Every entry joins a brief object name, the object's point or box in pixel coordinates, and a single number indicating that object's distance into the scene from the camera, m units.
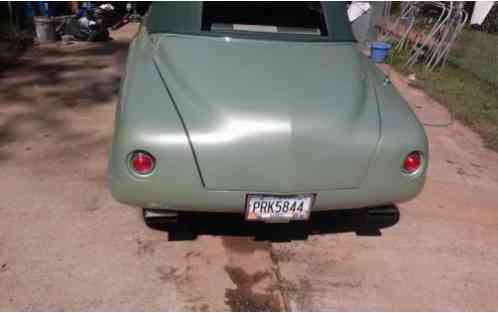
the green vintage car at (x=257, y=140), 2.32
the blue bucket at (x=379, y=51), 7.72
